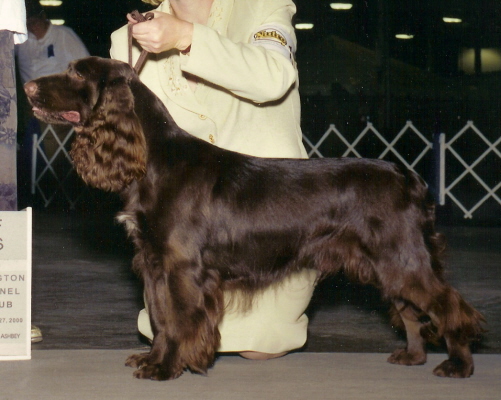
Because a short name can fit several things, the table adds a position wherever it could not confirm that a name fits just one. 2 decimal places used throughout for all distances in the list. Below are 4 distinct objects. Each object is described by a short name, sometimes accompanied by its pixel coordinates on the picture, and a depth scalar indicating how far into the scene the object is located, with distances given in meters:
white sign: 2.70
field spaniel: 2.39
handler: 2.94
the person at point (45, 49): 6.82
